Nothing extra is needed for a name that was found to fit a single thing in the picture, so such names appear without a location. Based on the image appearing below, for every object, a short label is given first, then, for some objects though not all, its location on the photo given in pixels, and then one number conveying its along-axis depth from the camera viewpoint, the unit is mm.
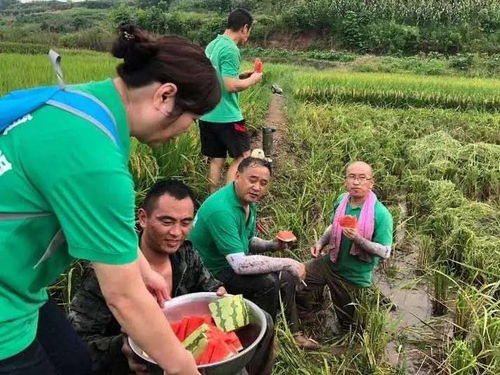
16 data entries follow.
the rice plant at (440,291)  3508
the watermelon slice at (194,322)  1919
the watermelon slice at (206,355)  1721
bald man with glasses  3223
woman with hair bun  1126
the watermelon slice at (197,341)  1746
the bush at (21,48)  16641
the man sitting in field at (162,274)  2051
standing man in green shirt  4215
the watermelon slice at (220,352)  1722
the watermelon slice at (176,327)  1904
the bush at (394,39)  29812
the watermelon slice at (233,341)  1855
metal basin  1823
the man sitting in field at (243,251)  2828
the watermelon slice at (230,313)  1917
